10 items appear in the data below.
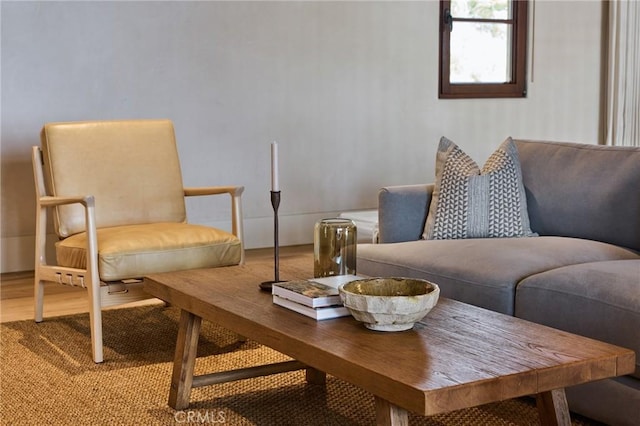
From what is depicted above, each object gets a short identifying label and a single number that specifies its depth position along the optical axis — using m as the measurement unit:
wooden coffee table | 1.66
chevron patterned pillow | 3.31
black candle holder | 2.48
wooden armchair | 3.23
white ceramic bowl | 1.94
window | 6.14
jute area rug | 2.52
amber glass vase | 2.44
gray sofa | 2.34
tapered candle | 2.44
